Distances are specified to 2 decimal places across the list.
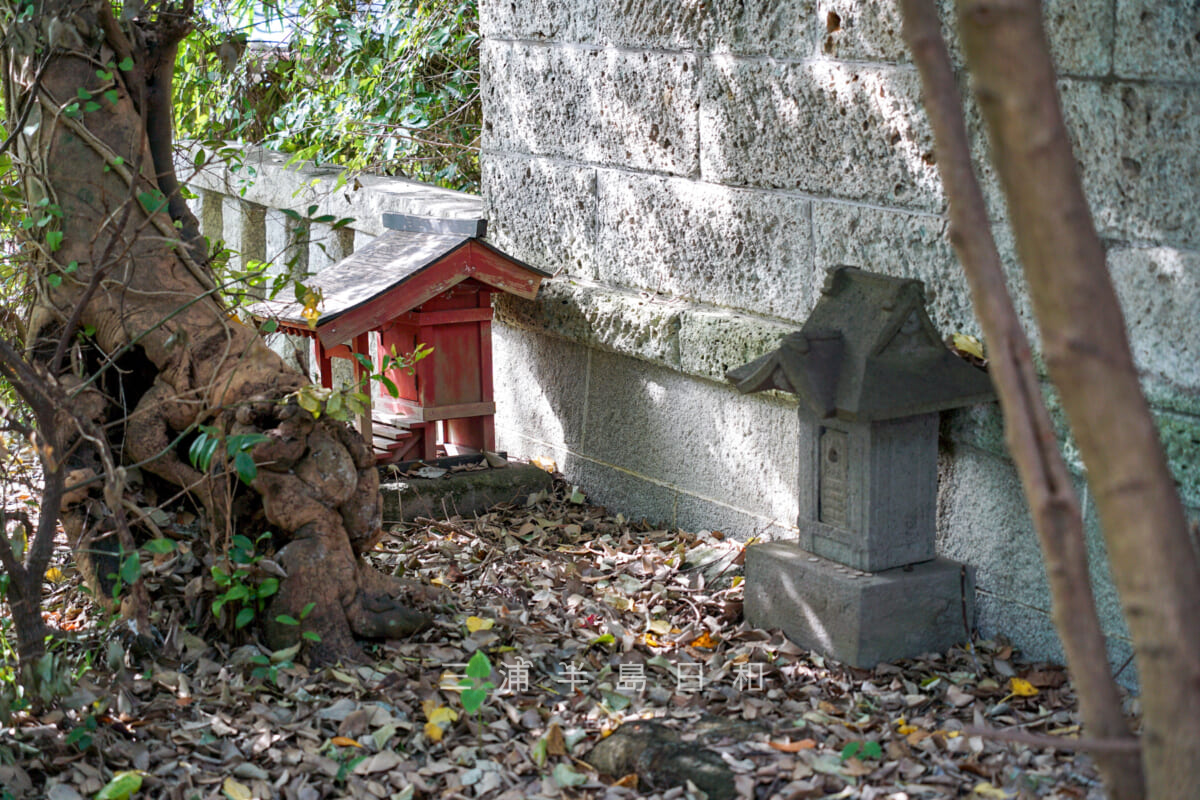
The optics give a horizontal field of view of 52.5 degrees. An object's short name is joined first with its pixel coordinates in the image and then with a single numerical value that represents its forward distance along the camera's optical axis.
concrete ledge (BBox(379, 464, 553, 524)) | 4.41
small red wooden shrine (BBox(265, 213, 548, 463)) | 4.23
